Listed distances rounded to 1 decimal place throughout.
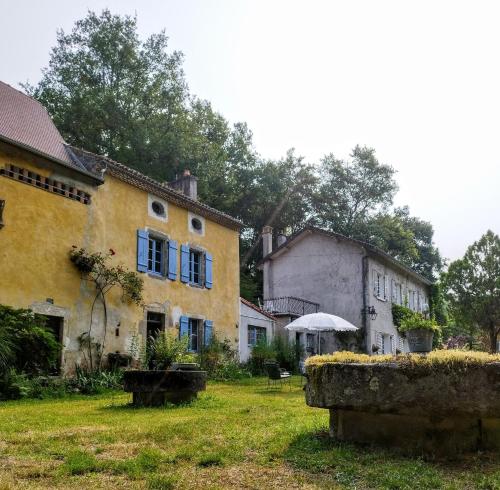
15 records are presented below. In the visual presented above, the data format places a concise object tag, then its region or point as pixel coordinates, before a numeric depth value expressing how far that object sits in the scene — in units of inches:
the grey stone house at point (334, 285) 917.2
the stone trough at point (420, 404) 158.7
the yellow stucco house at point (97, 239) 475.8
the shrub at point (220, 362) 645.3
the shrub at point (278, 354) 741.3
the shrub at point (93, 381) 468.1
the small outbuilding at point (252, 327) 776.9
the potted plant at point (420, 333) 259.9
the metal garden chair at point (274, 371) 505.5
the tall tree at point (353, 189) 1441.9
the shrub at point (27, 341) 426.0
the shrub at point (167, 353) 363.9
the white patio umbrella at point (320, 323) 561.9
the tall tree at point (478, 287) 929.5
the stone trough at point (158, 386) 319.6
